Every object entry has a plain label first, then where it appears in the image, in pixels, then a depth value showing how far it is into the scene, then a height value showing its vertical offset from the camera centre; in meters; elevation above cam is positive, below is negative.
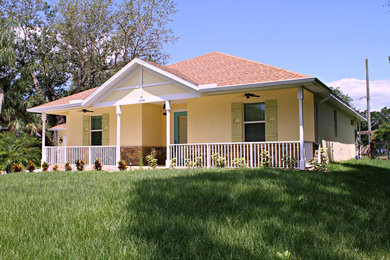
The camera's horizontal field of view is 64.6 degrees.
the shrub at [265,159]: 9.84 -0.50
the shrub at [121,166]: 11.27 -0.77
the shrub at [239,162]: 10.34 -0.62
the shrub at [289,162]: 9.48 -0.57
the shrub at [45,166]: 13.03 -0.86
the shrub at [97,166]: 11.74 -0.79
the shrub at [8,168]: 12.90 -0.93
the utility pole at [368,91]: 23.59 +4.04
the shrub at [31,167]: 11.67 -0.81
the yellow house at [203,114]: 10.45 +1.26
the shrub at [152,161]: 11.76 -0.65
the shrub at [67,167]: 12.50 -0.88
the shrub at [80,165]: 12.41 -0.79
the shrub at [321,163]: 9.33 -0.63
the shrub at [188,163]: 11.15 -0.68
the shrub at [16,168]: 11.59 -0.83
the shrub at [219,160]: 10.65 -0.57
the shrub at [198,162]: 11.01 -0.64
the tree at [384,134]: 20.19 +0.55
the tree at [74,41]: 21.67 +7.80
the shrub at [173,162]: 11.21 -0.66
